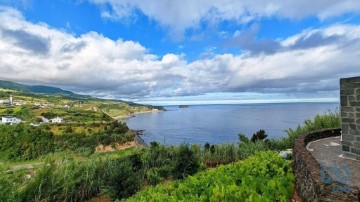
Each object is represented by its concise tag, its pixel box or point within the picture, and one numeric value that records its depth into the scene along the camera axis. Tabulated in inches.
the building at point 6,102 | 5366.1
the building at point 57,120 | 3655.0
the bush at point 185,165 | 370.3
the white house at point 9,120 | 3469.5
